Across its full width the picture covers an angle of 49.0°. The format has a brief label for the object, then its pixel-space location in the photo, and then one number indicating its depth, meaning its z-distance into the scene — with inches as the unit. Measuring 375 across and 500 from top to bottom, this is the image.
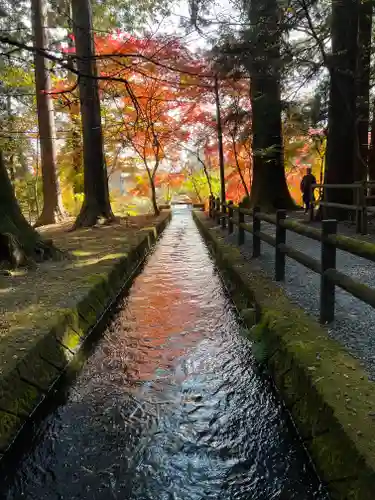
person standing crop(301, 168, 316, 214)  578.6
